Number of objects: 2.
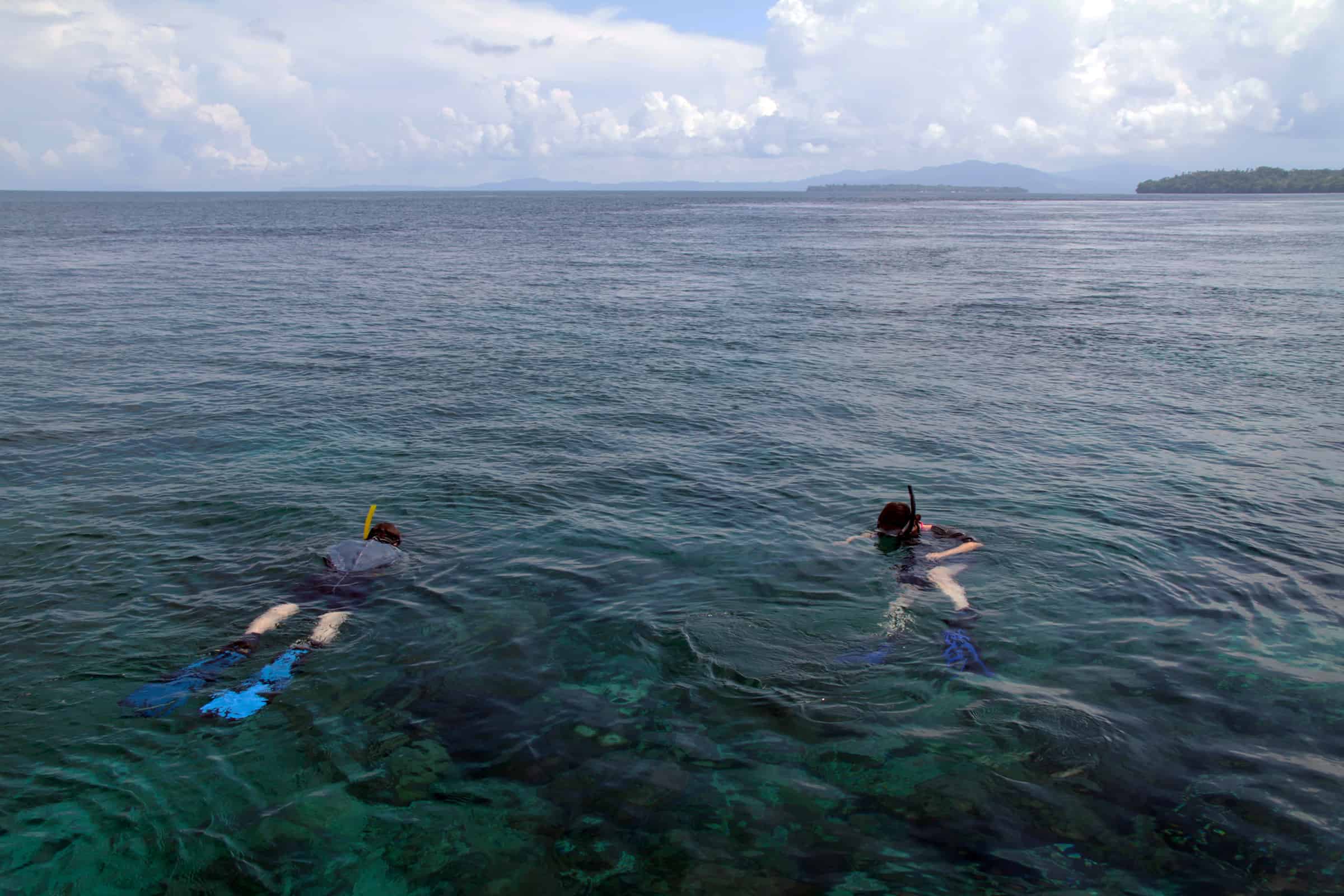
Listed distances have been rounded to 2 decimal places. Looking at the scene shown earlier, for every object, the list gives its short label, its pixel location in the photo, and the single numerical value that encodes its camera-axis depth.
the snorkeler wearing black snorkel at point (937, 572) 12.11
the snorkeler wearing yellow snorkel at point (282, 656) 10.72
